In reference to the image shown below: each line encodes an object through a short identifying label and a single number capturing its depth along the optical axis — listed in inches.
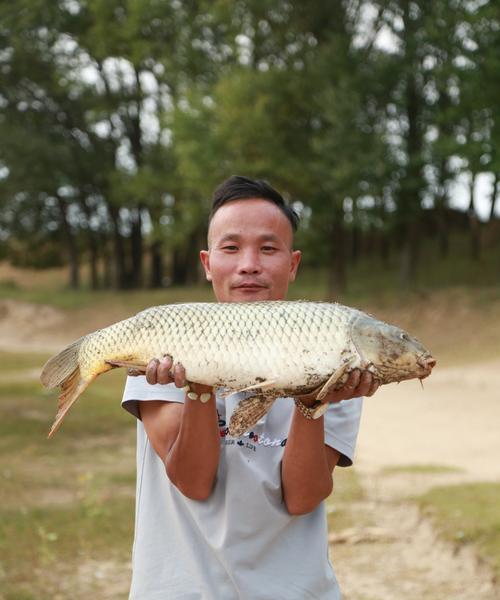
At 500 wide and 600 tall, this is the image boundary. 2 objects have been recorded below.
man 83.7
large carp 82.1
